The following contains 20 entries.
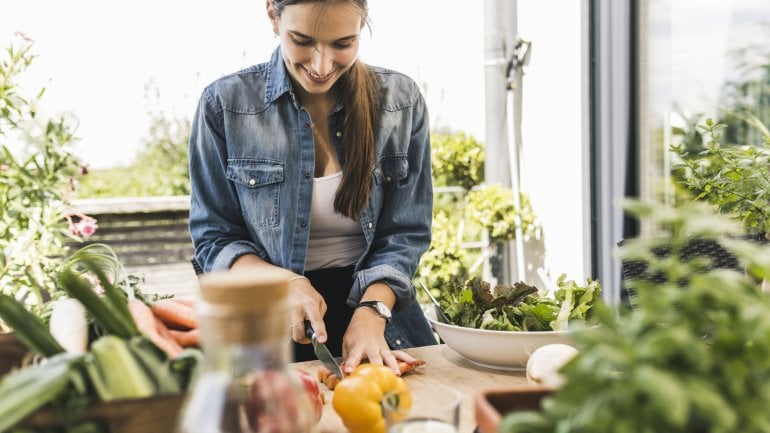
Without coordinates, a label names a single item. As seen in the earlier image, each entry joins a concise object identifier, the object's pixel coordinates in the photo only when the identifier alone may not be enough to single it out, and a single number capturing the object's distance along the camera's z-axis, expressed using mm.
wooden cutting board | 1038
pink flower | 2855
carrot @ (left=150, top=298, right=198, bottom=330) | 943
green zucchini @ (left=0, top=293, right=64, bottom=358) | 744
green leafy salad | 1284
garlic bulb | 1055
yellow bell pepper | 949
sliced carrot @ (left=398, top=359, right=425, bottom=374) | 1277
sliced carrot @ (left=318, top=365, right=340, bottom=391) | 1201
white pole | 4148
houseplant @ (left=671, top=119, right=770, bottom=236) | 1236
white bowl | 1226
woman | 1725
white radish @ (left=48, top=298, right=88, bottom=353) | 848
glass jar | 536
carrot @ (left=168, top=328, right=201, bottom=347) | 889
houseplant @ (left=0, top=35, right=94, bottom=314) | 2668
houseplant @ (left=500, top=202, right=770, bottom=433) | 473
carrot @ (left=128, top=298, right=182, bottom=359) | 822
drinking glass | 775
